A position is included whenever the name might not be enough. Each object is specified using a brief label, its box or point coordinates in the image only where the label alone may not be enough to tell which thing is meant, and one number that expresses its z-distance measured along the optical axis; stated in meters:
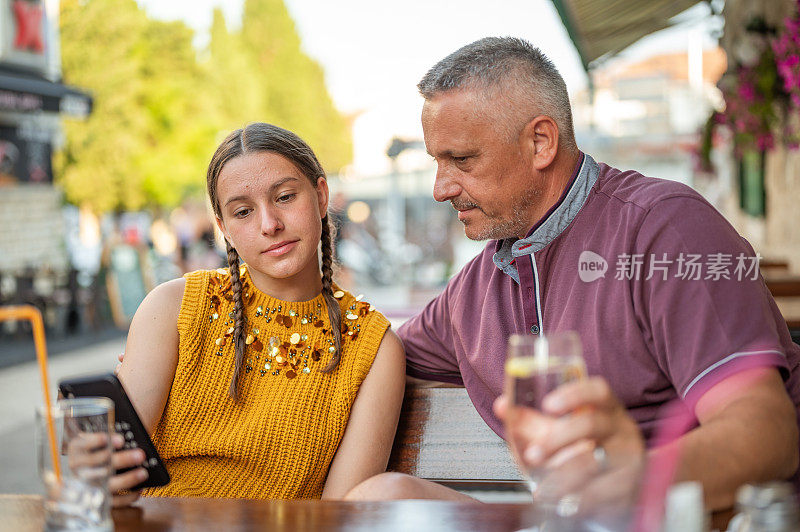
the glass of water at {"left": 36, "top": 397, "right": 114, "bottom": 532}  1.29
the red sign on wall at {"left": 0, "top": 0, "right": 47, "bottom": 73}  13.86
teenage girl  2.12
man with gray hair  1.58
